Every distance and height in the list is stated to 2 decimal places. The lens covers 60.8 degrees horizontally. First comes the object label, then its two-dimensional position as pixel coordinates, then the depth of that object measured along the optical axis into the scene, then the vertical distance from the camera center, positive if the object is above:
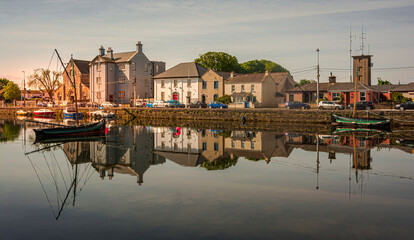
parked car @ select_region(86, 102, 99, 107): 78.19 +1.24
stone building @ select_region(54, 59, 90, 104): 88.38 +6.04
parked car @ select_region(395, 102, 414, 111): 48.98 +0.36
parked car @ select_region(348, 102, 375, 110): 52.25 +0.55
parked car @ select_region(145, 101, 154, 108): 69.35 +1.06
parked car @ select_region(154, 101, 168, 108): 67.91 +1.04
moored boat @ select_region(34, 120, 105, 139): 34.53 -2.13
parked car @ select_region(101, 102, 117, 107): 72.75 +1.14
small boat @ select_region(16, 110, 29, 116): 83.06 -0.76
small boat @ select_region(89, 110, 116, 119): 65.49 -0.84
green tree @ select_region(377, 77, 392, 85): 80.74 +6.12
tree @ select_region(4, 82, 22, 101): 118.81 +6.34
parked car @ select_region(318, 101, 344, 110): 54.78 +0.60
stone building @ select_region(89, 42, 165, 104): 81.94 +8.02
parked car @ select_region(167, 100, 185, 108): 67.38 +1.02
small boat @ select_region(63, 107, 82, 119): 69.69 -0.57
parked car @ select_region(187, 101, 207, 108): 65.62 +0.79
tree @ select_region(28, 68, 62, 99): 96.62 +7.96
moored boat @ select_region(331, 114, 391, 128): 43.03 -1.54
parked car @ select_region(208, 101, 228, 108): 63.62 +0.76
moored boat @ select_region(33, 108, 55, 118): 75.80 -0.71
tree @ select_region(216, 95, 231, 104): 67.81 +1.96
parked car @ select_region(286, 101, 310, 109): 58.38 +0.49
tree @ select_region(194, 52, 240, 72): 93.44 +12.93
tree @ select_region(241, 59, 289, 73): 110.38 +14.84
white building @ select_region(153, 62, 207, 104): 73.56 +5.66
